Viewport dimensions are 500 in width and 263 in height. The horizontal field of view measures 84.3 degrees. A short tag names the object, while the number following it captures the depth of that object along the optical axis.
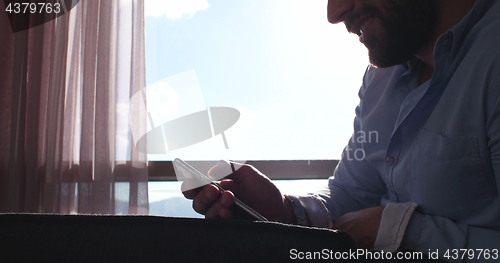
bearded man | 0.48
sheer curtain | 1.51
